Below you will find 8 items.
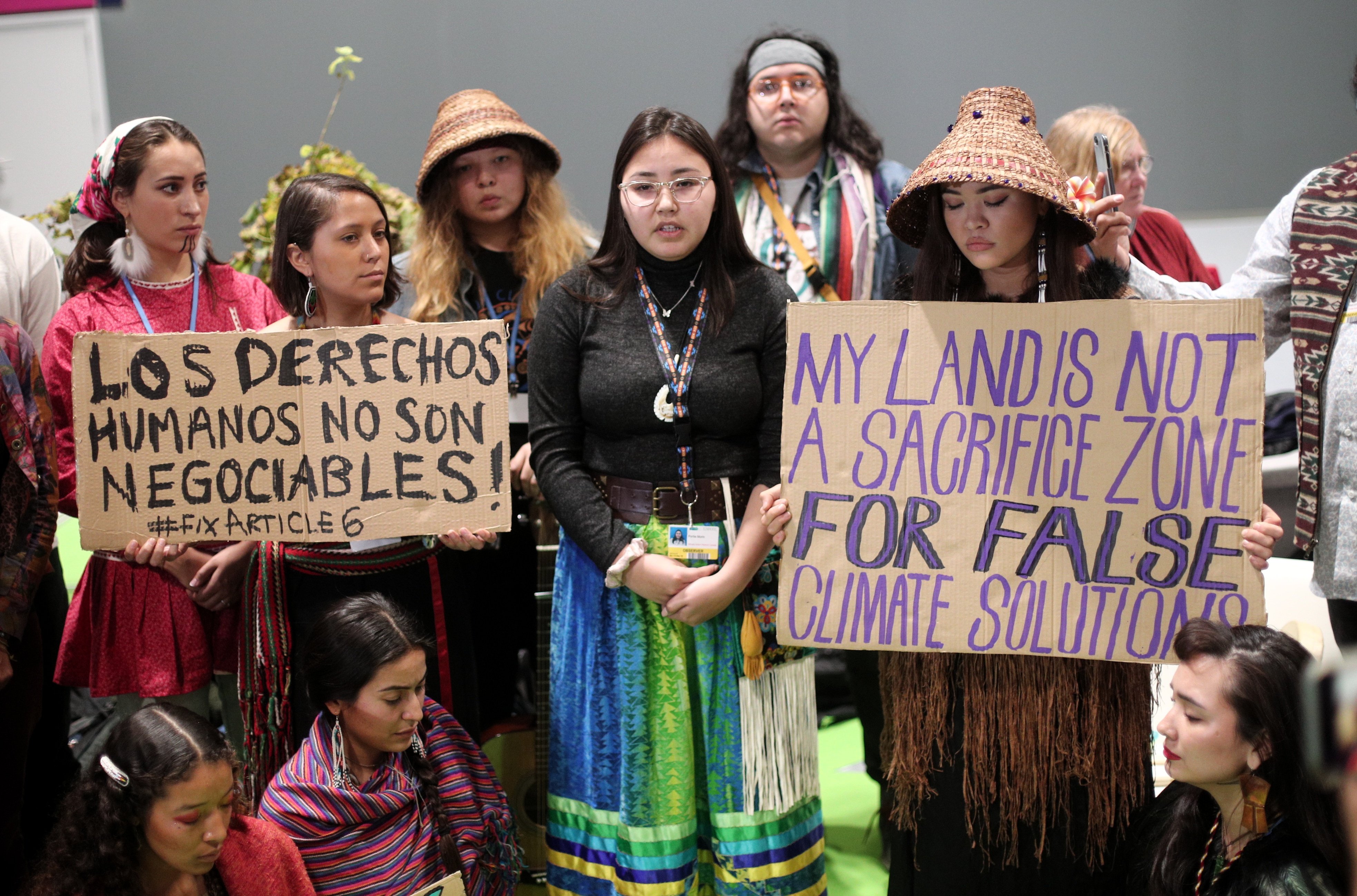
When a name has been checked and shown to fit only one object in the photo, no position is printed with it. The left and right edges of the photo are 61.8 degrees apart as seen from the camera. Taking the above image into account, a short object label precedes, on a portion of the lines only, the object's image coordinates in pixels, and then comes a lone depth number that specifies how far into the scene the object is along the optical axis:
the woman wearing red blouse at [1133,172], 3.15
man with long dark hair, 3.26
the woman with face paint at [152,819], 1.90
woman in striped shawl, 2.17
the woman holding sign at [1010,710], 2.04
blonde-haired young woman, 2.88
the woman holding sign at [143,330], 2.45
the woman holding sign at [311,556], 2.35
